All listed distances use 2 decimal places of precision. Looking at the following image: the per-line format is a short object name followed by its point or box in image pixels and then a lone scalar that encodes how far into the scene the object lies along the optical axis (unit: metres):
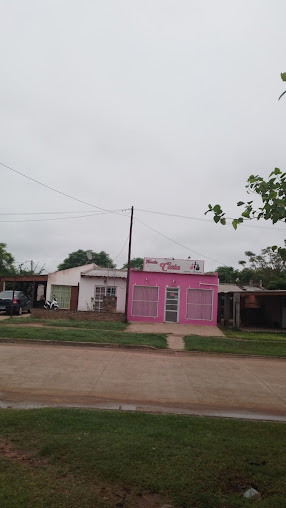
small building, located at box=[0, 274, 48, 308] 25.28
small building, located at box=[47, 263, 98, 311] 25.44
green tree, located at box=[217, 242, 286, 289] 39.85
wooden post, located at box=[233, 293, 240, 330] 19.55
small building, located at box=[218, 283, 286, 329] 20.45
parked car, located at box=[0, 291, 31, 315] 21.52
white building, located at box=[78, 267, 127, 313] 23.42
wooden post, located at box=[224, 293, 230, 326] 22.98
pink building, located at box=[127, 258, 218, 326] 21.17
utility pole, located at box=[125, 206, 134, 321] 20.23
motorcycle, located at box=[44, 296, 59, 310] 24.19
